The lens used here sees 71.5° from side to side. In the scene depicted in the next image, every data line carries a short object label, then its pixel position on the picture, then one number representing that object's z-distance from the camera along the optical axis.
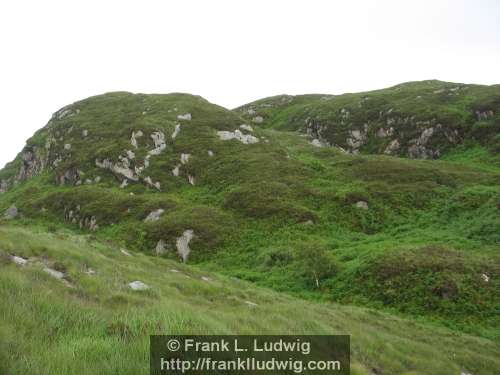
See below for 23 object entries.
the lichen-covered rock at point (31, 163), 78.81
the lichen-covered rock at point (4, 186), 86.80
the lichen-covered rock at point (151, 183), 52.58
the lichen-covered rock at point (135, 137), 60.88
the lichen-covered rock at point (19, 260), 9.74
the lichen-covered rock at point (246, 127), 68.80
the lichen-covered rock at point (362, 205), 40.15
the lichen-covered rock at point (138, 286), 10.32
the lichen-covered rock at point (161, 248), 35.52
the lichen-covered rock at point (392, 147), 83.15
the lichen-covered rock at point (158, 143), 59.45
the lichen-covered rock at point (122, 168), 55.66
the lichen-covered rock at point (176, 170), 55.31
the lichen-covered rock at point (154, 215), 41.81
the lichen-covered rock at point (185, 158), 57.45
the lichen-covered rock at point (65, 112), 92.51
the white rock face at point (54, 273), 9.05
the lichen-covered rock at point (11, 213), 51.49
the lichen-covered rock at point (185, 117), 71.19
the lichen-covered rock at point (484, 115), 79.70
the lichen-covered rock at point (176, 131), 64.45
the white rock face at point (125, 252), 20.15
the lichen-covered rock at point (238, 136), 64.56
